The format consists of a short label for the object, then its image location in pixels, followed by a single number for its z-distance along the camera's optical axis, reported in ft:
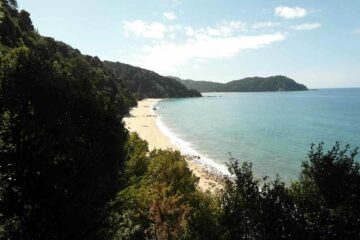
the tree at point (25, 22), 286.05
